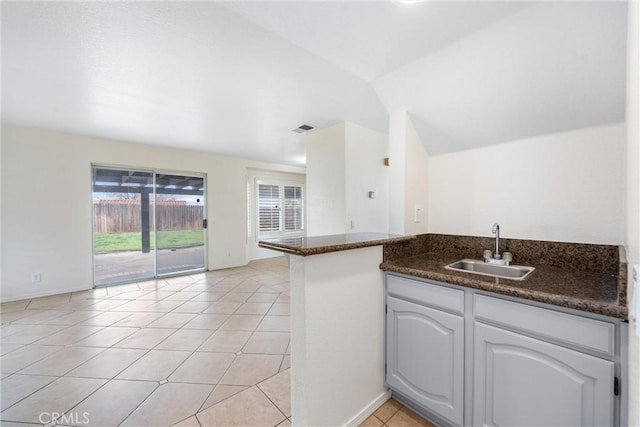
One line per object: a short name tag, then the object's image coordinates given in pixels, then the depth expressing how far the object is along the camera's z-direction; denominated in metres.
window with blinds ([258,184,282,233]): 6.09
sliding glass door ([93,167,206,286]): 4.05
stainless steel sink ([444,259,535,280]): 1.49
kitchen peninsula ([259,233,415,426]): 1.23
